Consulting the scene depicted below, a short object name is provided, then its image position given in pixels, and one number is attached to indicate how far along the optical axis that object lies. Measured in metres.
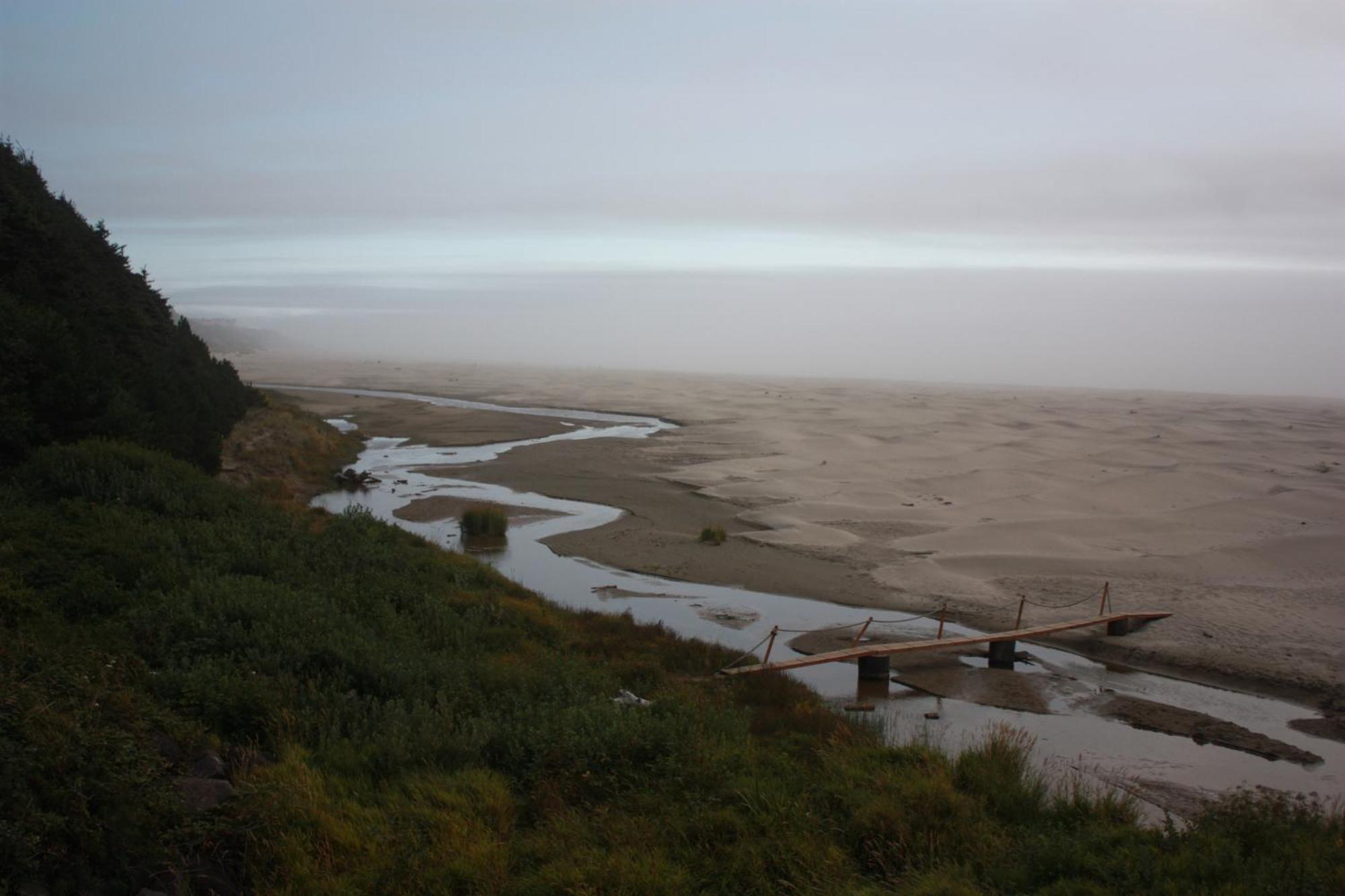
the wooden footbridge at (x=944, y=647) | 12.03
